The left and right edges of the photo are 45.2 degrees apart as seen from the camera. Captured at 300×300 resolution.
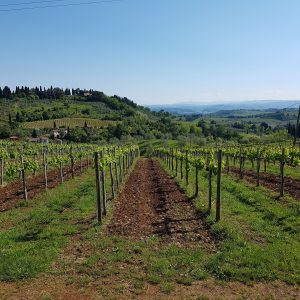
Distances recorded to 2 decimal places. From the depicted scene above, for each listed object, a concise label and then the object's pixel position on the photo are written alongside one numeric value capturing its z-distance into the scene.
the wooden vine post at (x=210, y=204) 16.53
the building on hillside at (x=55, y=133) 118.64
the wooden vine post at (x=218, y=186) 14.89
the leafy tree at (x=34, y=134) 118.77
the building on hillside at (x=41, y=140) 99.99
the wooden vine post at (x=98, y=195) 14.92
